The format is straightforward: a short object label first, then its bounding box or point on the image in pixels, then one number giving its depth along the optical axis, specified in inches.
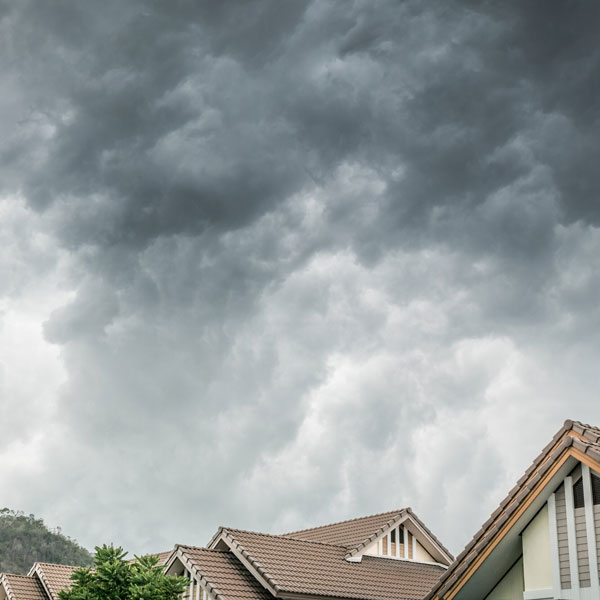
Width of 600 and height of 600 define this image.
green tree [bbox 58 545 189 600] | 847.7
